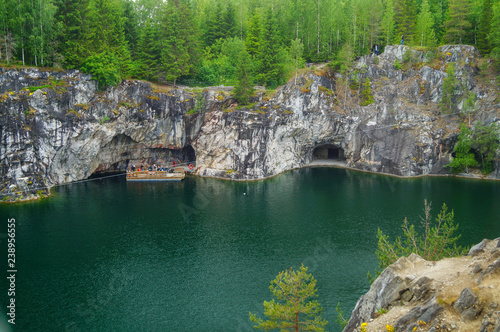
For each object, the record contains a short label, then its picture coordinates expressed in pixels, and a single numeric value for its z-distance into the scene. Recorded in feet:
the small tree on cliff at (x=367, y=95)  213.66
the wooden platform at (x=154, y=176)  199.21
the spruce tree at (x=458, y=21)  211.00
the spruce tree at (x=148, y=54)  206.80
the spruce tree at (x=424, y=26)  226.99
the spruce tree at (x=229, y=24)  258.37
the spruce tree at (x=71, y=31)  180.24
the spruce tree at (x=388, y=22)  229.45
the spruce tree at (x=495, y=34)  191.72
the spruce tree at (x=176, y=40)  208.95
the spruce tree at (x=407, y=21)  226.58
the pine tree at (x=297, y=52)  211.82
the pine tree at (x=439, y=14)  249.55
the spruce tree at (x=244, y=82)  196.75
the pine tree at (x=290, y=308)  67.97
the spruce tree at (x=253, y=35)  227.20
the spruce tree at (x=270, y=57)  209.36
